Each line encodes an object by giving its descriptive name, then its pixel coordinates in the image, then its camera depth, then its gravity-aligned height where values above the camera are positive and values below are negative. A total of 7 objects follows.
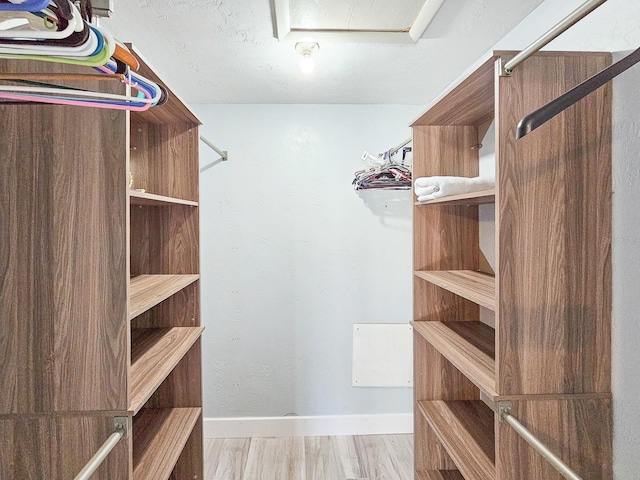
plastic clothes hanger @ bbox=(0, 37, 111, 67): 0.57 +0.26
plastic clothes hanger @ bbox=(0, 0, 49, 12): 0.44 +0.26
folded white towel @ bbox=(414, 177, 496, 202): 1.50 +0.19
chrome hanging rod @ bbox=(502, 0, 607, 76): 0.79 +0.44
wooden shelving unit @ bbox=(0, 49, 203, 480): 1.00 -0.12
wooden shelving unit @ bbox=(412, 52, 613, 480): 1.08 -0.10
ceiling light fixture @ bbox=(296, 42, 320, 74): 1.74 +0.82
